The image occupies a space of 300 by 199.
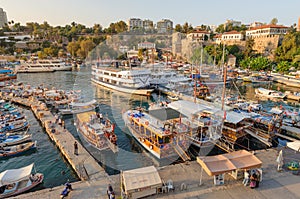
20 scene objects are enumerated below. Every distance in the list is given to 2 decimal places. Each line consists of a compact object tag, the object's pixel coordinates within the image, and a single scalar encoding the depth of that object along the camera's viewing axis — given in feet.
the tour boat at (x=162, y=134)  48.80
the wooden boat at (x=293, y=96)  110.86
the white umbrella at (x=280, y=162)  37.53
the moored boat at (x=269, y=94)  113.50
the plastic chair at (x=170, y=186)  32.09
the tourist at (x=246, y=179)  33.36
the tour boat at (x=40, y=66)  221.46
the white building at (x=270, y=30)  252.21
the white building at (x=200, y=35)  288.02
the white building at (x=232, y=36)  285.02
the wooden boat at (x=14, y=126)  67.08
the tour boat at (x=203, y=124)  52.99
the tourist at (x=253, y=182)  32.53
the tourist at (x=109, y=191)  30.21
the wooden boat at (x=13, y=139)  57.62
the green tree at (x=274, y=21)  403.24
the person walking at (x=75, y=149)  48.72
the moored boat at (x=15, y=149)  53.31
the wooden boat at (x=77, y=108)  84.89
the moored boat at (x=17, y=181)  36.94
